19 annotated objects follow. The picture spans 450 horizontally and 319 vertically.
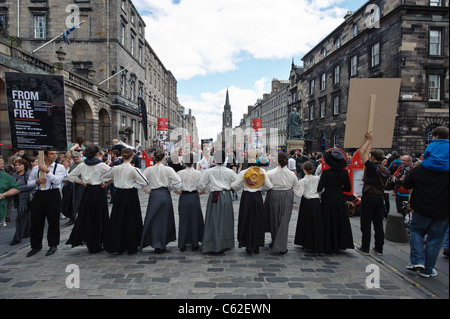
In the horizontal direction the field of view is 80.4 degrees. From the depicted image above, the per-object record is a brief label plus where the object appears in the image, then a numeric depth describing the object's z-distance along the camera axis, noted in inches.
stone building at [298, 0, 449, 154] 786.2
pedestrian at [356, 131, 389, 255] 197.6
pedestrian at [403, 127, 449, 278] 144.3
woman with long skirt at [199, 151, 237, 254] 199.8
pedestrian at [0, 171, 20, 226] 185.2
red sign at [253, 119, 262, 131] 812.9
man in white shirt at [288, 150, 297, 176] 432.1
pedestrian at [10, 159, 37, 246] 225.1
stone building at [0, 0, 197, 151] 965.1
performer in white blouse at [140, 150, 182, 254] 202.4
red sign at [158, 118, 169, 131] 1078.1
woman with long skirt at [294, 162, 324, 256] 201.2
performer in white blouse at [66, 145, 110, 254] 202.4
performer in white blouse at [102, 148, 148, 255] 197.8
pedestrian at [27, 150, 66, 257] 199.5
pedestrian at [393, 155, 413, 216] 255.3
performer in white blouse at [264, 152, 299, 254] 201.8
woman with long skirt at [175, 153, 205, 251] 206.7
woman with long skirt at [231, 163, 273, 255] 200.4
